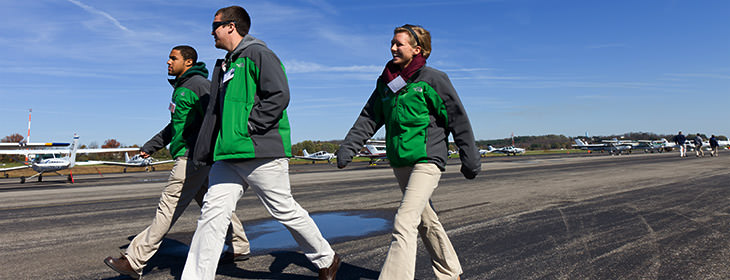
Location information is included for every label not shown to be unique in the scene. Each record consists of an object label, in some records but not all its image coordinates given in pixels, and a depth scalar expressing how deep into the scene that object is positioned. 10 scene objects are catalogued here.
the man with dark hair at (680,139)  27.78
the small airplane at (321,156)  45.75
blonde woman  2.51
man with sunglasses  2.50
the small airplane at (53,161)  22.38
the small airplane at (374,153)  34.57
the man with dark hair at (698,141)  28.30
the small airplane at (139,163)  35.65
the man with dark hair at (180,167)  3.11
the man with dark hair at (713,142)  28.65
